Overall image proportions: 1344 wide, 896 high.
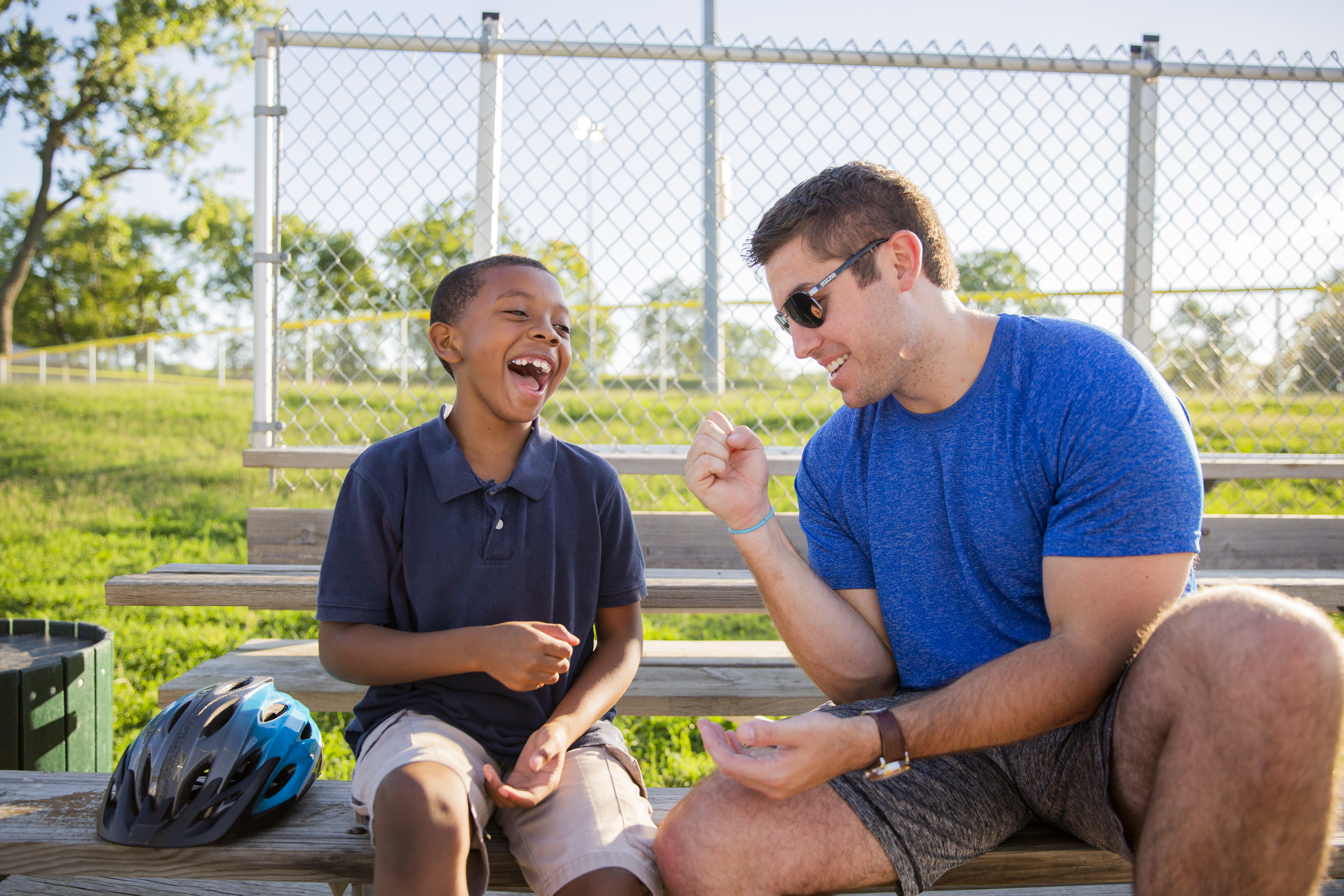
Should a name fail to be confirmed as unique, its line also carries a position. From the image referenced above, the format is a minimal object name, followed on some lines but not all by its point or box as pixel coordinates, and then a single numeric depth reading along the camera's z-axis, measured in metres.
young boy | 1.60
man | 1.33
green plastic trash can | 2.47
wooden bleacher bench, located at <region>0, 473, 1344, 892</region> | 1.64
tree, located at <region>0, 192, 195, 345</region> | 39.31
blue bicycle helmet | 1.65
